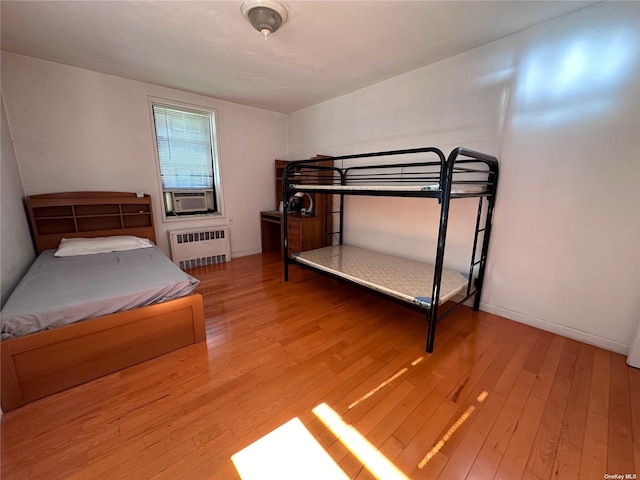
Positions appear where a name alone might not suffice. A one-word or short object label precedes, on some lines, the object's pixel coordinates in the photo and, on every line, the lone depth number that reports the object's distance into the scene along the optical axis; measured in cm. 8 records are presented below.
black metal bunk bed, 185
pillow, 257
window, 354
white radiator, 364
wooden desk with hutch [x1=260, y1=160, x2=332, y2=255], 360
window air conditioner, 374
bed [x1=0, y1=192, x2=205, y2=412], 143
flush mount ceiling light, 172
